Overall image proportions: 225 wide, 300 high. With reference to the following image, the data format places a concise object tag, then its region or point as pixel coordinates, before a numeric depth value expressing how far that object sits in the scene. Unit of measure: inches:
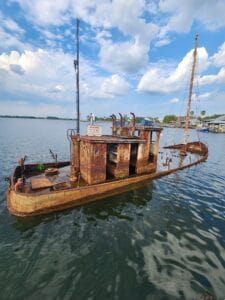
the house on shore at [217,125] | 4399.6
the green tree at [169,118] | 7403.5
